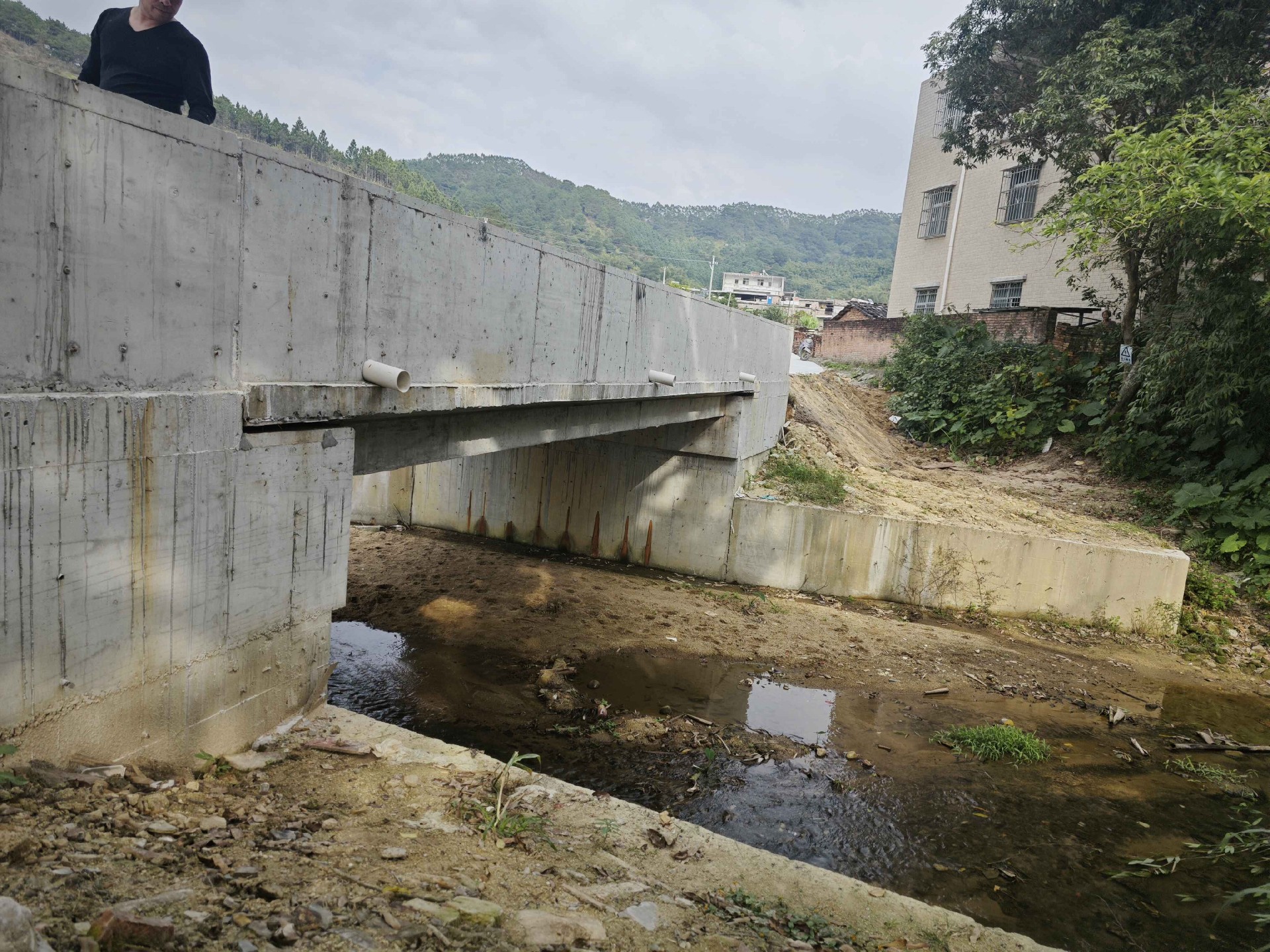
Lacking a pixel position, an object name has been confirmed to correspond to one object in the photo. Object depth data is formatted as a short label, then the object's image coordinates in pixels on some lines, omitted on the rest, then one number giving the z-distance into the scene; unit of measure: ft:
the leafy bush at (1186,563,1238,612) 38.14
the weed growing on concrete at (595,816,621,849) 15.21
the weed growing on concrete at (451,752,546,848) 14.24
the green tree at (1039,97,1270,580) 36.78
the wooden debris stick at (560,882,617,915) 12.30
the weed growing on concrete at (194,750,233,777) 14.53
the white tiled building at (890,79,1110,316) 71.36
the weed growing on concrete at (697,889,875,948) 12.99
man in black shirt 13.92
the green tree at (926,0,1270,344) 47.24
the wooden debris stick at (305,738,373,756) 16.39
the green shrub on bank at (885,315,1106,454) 56.39
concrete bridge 11.39
